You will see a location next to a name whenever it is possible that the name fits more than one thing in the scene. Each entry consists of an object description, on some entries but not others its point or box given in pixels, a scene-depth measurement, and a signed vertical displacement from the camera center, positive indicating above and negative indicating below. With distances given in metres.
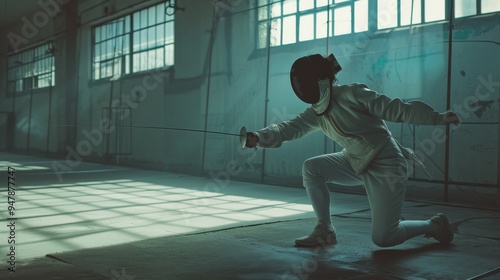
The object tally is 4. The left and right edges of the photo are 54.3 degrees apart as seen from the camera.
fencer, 2.51 +0.03
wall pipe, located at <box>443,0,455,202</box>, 4.64 +0.52
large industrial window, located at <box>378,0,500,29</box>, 4.72 +1.47
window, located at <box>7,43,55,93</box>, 13.73 +2.25
